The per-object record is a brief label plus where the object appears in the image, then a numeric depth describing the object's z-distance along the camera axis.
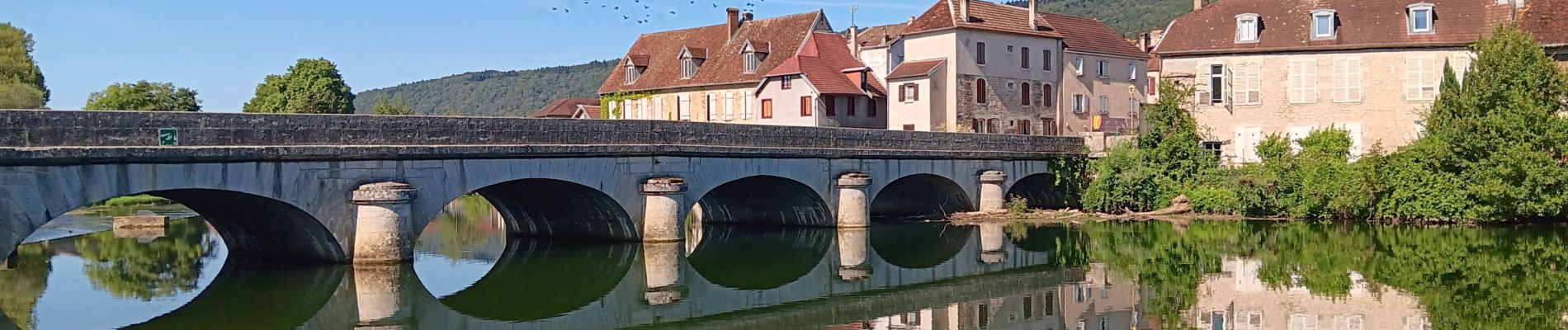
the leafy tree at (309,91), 69.50
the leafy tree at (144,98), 67.25
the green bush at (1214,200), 38.19
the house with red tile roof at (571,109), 66.81
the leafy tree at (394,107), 82.50
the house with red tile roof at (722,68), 47.94
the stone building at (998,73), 45.00
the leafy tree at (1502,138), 32.25
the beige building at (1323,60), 38.09
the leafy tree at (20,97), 50.69
